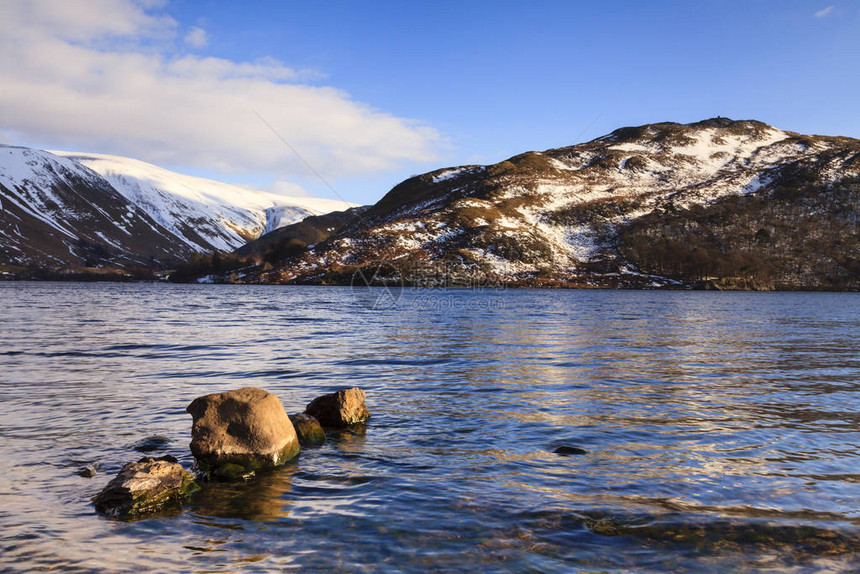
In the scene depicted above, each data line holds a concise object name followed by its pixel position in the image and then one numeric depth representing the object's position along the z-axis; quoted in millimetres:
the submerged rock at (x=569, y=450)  16266
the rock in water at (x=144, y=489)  12133
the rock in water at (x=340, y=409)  19188
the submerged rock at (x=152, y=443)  16531
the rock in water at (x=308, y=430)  17645
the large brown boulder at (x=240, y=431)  14859
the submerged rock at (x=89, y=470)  14178
